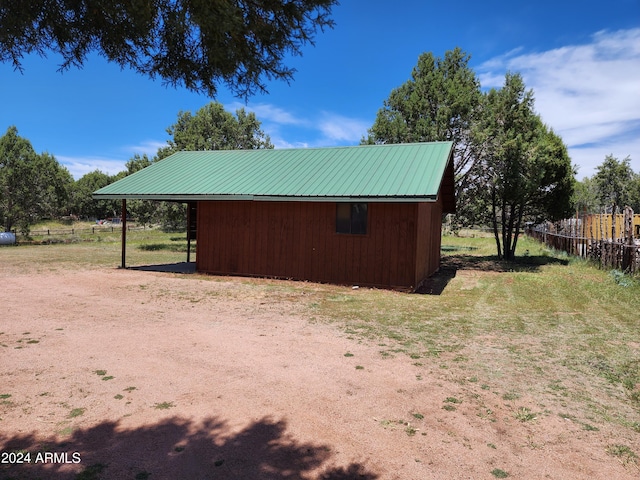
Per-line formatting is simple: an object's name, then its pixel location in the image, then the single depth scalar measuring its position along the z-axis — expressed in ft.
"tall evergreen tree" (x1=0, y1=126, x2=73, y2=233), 96.78
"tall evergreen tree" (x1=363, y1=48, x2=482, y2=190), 71.92
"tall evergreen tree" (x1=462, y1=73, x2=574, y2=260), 63.31
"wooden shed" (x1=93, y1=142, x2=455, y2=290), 39.52
